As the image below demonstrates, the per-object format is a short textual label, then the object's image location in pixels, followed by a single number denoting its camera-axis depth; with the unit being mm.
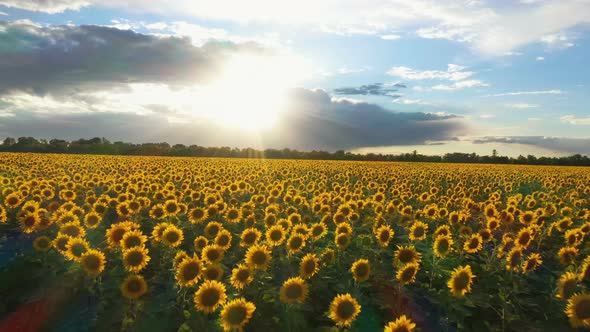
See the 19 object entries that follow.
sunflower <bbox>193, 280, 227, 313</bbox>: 5363
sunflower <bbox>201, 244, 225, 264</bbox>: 6535
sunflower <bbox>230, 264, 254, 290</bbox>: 5895
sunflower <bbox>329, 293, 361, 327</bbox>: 4969
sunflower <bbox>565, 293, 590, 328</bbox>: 5172
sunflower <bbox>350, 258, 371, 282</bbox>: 6305
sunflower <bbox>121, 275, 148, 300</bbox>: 5711
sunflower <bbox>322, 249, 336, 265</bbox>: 7156
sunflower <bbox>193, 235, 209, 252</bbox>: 7371
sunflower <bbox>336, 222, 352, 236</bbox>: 8102
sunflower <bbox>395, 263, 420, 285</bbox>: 6113
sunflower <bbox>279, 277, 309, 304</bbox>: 5480
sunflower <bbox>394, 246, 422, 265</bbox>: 6618
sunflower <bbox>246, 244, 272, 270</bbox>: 6421
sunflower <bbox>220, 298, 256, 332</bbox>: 4965
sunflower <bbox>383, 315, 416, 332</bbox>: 4272
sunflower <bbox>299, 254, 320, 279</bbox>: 6320
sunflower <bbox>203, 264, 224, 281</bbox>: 5949
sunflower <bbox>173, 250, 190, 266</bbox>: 6496
